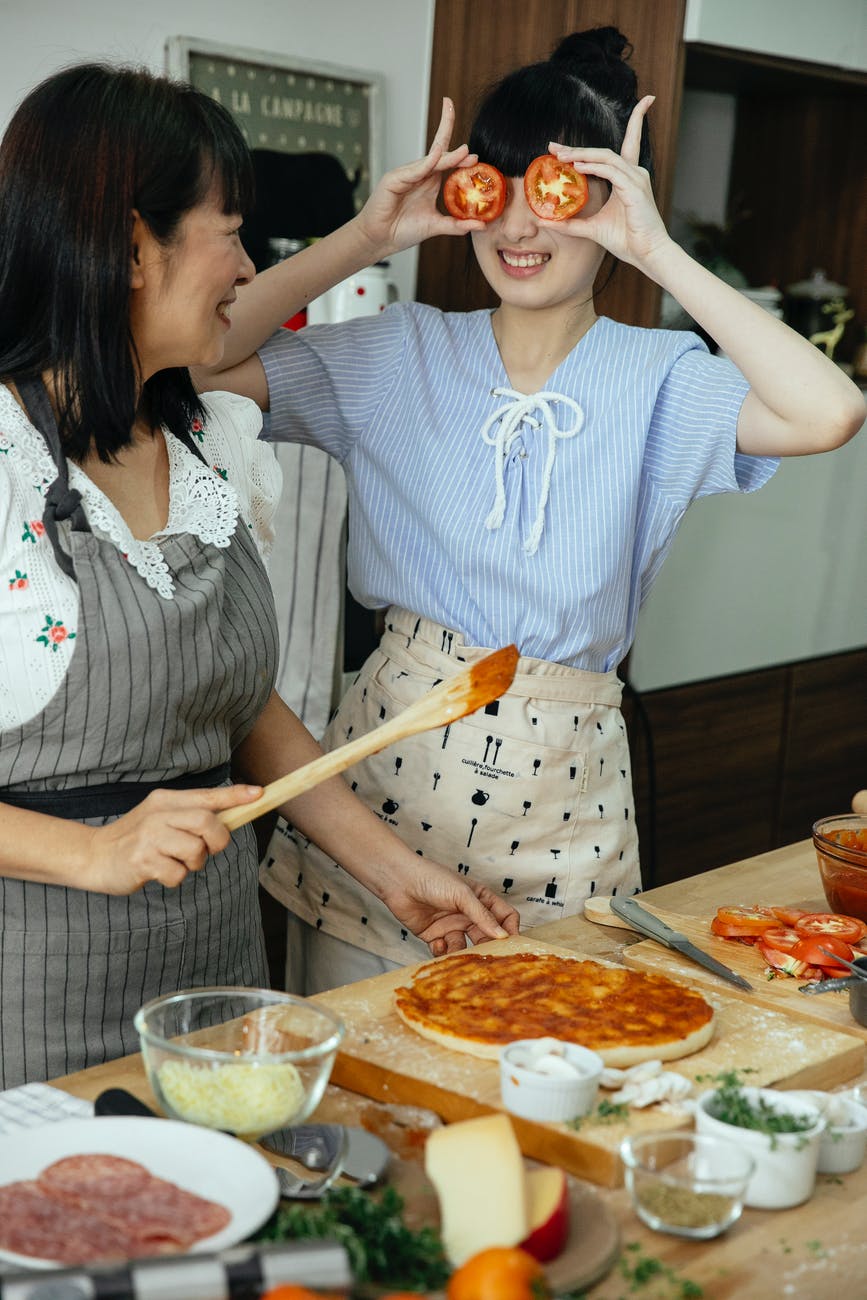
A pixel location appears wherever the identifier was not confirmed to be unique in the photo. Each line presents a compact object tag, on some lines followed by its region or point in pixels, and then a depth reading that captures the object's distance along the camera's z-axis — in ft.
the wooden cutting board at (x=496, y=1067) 3.45
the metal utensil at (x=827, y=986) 4.49
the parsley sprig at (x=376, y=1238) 2.87
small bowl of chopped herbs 3.26
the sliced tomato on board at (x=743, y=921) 4.88
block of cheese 2.92
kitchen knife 4.54
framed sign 8.68
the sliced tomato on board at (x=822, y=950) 4.63
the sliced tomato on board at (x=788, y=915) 4.98
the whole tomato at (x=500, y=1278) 2.62
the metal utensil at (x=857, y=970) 4.45
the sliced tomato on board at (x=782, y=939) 4.74
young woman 5.74
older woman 4.30
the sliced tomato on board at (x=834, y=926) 4.89
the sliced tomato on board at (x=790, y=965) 4.62
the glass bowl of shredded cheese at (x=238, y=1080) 3.28
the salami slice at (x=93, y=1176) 3.03
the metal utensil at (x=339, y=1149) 3.29
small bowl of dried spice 3.11
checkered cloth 3.52
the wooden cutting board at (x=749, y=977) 4.39
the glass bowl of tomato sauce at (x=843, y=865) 5.06
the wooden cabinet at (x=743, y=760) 11.20
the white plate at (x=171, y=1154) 3.07
